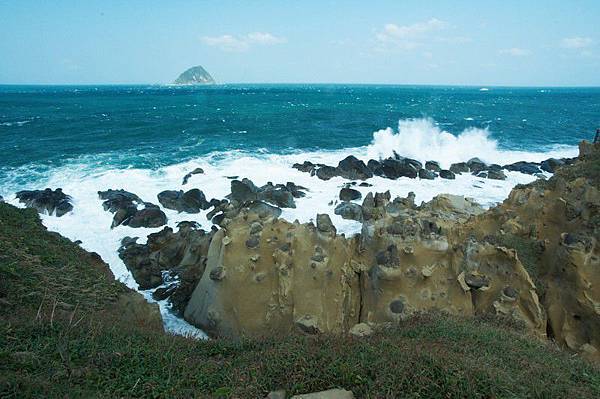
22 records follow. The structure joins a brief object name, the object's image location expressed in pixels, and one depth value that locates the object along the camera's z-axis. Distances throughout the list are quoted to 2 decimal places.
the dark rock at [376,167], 27.42
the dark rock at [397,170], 27.11
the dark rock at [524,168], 29.20
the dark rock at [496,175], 27.14
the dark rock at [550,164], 29.58
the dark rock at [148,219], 18.81
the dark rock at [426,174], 27.19
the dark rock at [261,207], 19.17
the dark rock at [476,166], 28.88
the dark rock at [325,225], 10.65
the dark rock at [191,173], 25.48
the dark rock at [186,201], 20.94
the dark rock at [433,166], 29.16
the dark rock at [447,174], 27.48
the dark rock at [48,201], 20.08
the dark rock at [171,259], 12.67
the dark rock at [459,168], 29.08
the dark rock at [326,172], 26.52
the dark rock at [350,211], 19.77
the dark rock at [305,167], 28.19
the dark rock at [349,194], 22.47
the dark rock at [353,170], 26.58
